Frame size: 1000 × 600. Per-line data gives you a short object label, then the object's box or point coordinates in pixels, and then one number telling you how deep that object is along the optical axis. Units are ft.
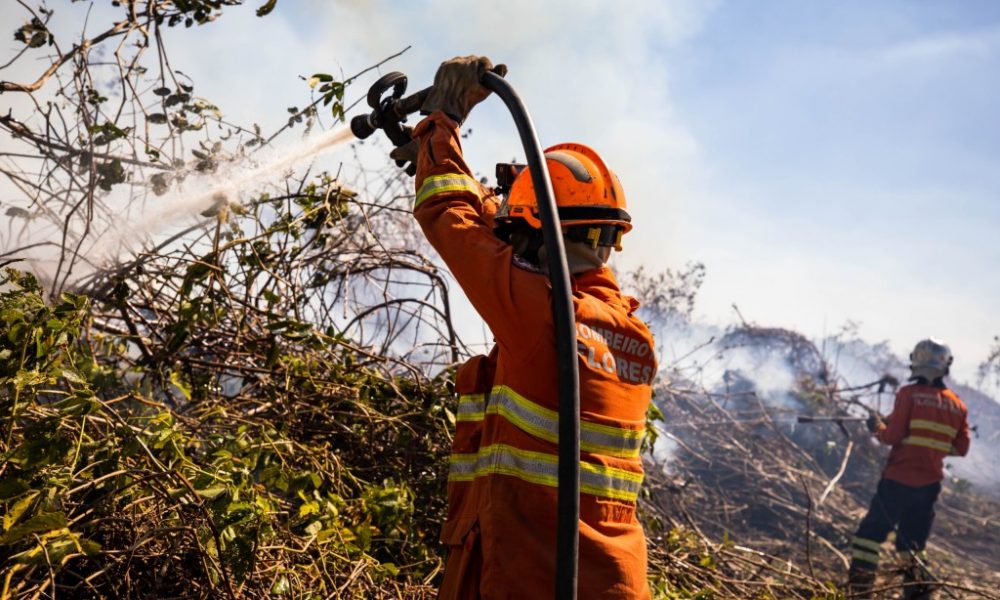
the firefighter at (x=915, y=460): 23.04
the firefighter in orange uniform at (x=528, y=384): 6.41
